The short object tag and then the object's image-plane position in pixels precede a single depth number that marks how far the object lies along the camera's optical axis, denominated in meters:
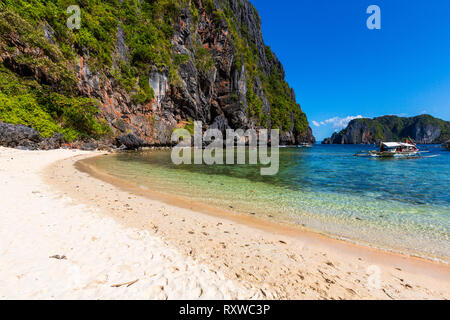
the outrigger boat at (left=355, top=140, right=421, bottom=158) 33.38
